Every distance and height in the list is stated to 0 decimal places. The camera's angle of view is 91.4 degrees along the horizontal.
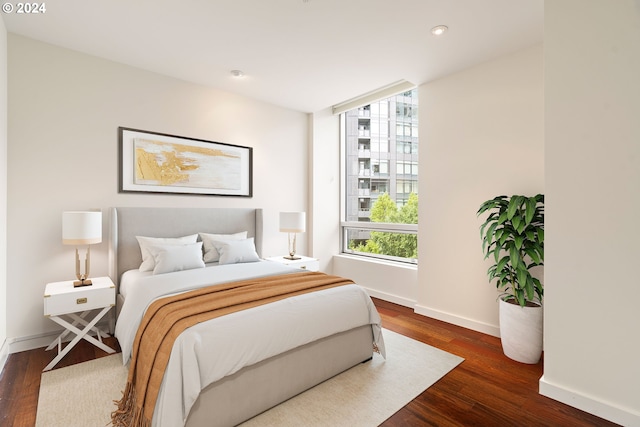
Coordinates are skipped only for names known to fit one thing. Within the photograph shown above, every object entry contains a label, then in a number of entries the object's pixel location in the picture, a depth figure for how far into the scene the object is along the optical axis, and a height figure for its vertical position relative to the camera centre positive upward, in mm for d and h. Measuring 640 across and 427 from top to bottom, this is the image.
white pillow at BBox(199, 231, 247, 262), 3439 -363
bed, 1605 -789
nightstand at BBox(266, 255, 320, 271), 3980 -654
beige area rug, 1843 -1220
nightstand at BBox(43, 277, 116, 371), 2406 -733
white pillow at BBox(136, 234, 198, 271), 2983 -316
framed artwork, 3285 +541
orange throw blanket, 1672 -656
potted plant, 2516 -506
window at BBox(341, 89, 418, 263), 4176 +491
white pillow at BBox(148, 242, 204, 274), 2879 -441
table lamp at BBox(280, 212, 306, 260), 4086 -135
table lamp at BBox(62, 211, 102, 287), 2592 -157
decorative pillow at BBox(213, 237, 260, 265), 3344 -435
